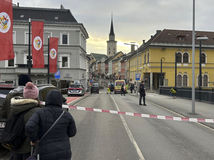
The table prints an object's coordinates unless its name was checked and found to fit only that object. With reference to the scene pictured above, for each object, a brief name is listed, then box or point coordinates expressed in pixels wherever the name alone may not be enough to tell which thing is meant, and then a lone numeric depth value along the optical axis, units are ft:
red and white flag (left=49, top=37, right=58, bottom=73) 73.69
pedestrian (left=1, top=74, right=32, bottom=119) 14.39
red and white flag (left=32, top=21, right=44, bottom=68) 55.93
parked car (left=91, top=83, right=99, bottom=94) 140.26
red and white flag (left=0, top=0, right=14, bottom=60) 31.32
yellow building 160.15
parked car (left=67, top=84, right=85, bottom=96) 104.32
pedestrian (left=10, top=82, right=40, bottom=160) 11.55
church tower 499.10
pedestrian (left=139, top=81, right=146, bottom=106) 57.98
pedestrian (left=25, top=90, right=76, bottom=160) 10.42
